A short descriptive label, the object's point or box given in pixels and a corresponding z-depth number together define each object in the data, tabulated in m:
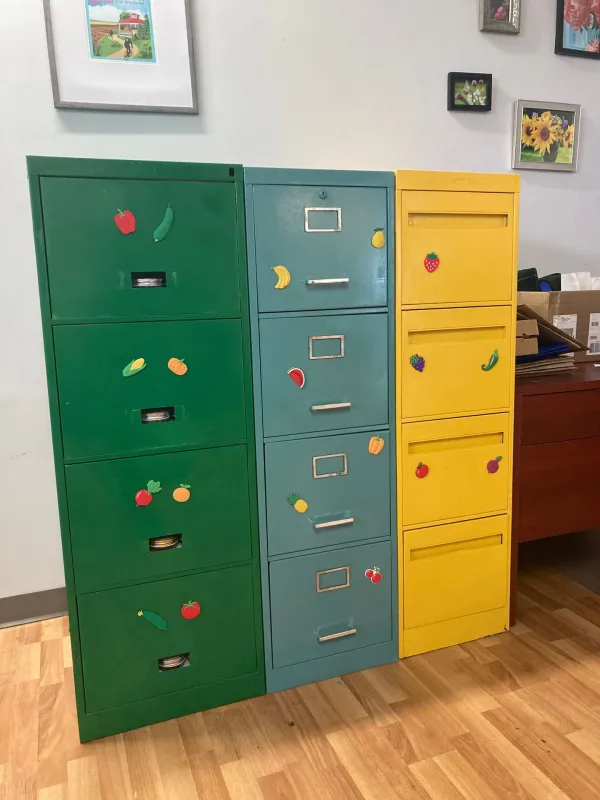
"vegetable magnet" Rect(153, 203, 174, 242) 1.48
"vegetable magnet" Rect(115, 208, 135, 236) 1.44
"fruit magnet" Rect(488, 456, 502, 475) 1.90
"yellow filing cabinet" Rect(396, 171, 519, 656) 1.74
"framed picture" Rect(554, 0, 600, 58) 2.42
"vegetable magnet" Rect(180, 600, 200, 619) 1.62
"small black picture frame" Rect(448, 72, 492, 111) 2.30
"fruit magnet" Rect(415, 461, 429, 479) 1.83
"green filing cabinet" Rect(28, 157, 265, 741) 1.44
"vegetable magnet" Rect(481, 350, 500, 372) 1.84
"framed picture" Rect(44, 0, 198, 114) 1.89
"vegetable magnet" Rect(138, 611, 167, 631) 1.59
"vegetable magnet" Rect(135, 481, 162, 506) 1.55
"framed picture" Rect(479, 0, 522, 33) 2.30
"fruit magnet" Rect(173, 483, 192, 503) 1.58
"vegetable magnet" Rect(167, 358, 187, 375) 1.53
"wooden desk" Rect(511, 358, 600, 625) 1.92
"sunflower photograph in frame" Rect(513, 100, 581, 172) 2.44
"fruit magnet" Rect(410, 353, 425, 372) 1.77
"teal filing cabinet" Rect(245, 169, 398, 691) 1.61
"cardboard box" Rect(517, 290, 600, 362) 2.26
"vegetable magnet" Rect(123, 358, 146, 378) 1.49
